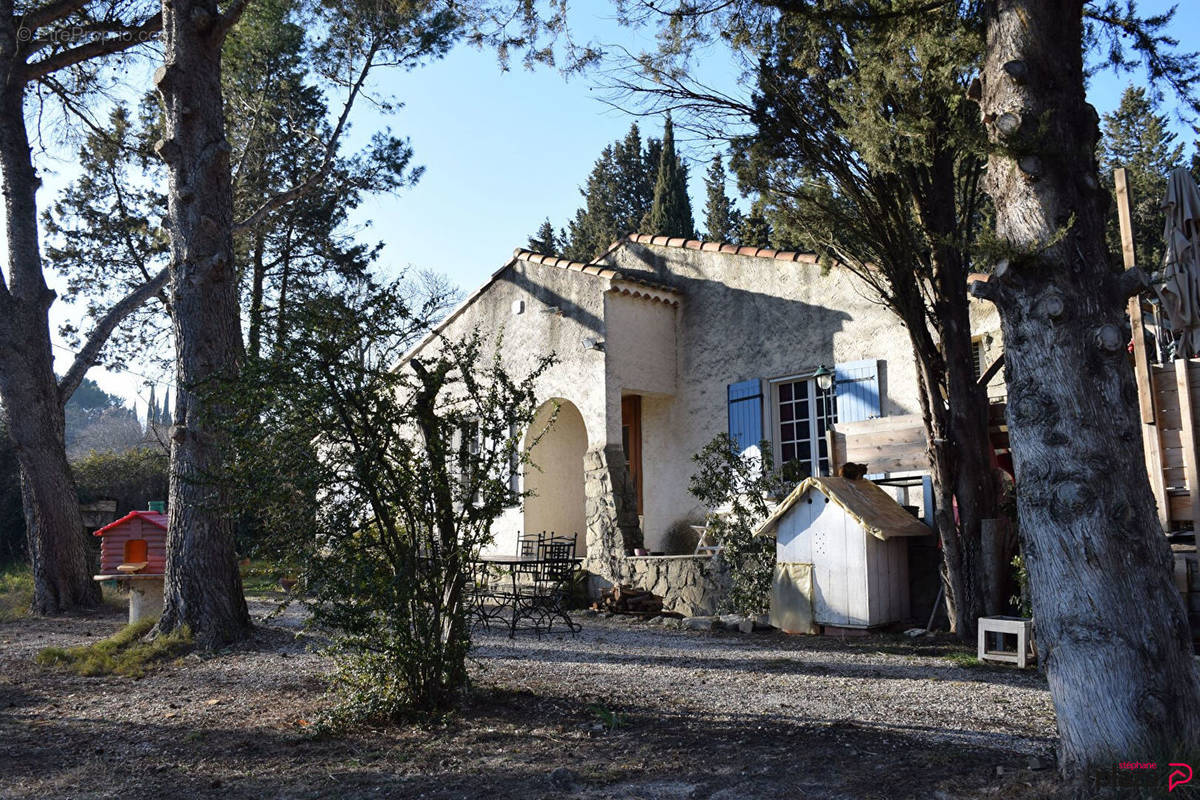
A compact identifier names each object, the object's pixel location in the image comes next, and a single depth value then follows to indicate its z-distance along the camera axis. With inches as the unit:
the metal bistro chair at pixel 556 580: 373.1
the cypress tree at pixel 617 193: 1306.6
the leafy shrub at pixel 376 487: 190.7
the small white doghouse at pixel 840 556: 339.0
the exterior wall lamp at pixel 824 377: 443.5
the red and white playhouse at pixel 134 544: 379.9
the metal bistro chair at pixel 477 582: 214.2
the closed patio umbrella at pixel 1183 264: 246.8
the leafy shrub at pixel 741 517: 384.2
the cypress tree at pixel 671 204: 1013.2
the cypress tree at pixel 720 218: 1149.1
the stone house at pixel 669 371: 452.8
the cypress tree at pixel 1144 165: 796.1
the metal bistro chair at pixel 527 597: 361.7
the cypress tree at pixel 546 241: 1286.9
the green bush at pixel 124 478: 749.9
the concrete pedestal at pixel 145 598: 366.3
